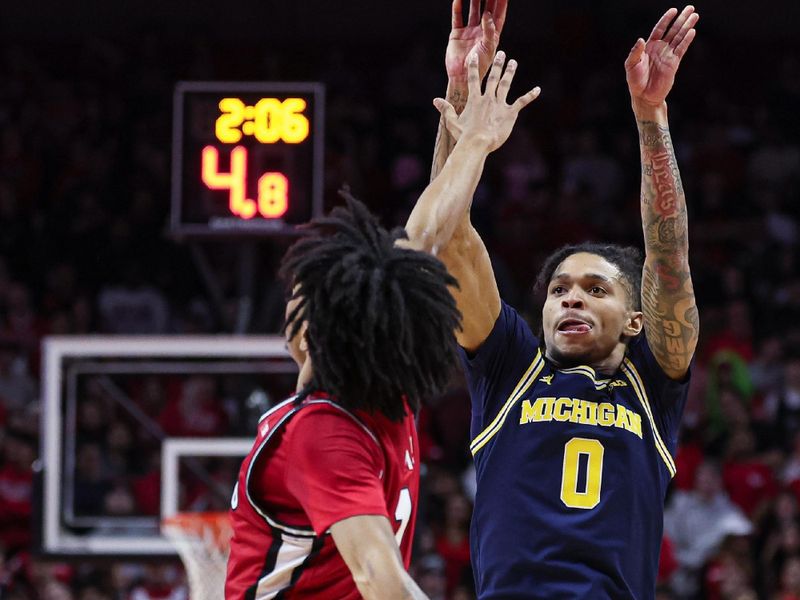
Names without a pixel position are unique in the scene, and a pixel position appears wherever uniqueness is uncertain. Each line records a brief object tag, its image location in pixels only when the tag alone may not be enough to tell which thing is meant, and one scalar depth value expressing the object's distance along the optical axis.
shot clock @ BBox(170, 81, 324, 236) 12.75
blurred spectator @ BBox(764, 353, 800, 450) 17.03
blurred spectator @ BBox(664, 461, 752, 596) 16.09
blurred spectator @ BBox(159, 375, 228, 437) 13.93
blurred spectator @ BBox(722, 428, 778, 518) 16.62
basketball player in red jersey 4.83
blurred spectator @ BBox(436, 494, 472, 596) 16.13
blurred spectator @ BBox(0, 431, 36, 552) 16.70
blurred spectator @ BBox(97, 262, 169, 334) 19.88
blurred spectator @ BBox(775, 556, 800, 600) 15.21
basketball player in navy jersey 6.14
